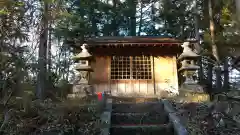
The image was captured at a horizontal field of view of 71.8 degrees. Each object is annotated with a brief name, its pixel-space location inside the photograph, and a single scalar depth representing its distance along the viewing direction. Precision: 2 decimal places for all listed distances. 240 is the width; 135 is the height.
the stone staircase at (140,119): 4.45
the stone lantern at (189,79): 6.57
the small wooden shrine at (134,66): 8.20
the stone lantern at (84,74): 7.17
